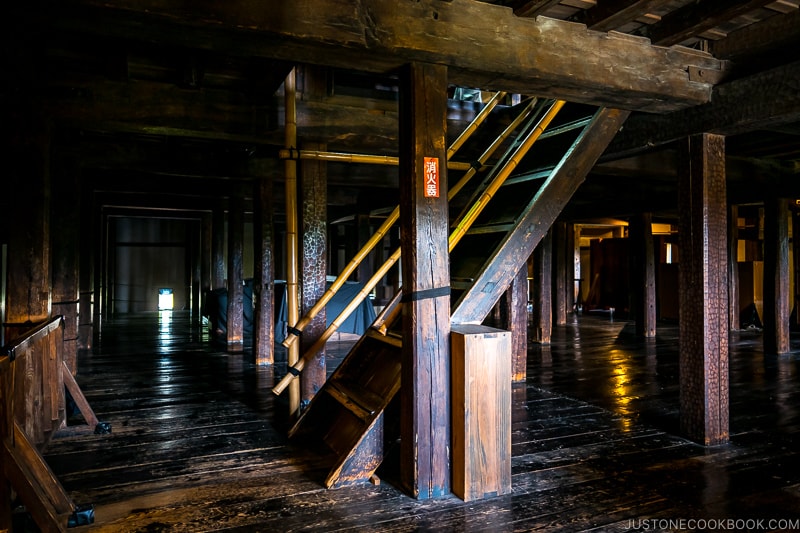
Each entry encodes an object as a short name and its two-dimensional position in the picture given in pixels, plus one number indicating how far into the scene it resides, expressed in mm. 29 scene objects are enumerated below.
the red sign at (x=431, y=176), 3086
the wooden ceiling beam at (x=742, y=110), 3516
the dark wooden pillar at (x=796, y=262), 10538
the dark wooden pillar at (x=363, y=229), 10653
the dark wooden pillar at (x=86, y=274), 8383
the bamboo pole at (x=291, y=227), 4305
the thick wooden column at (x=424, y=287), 3068
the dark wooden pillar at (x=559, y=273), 11754
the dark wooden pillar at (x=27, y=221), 4211
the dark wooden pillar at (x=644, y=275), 9898
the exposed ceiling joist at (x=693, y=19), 2830
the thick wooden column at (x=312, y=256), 5027
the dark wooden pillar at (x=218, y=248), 11091
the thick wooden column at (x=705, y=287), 3971
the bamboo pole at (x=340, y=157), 4285
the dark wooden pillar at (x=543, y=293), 8930
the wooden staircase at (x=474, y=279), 3369
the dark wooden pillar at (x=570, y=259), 14008
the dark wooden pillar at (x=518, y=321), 6227
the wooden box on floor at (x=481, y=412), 3059
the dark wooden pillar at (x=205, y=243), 13484
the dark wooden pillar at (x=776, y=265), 8250
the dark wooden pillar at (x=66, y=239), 6453
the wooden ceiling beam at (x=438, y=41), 2449
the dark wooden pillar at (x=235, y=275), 8477
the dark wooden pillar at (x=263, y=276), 7352
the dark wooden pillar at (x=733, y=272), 9977
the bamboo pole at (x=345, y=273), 4395
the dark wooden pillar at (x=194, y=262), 13766
